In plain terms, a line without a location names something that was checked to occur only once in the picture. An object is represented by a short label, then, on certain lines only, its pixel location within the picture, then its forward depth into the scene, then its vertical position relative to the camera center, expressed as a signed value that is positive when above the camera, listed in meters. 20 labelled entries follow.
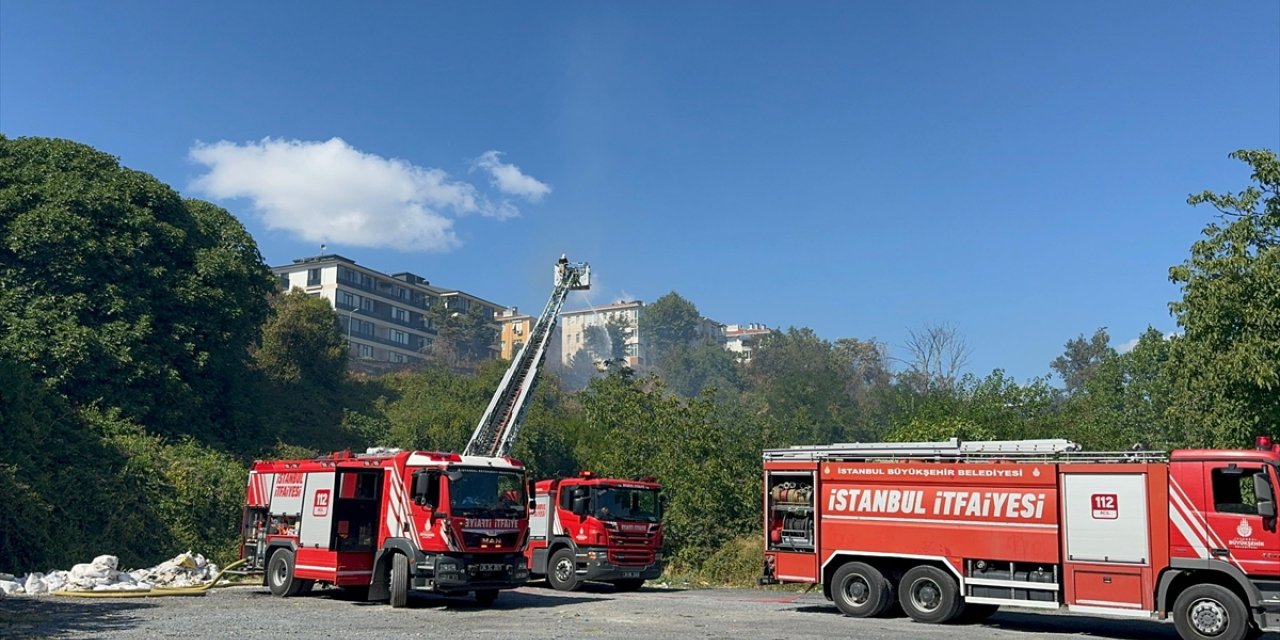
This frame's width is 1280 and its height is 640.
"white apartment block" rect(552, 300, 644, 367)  146.12 +25.70
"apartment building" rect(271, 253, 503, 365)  100.56 +19.13
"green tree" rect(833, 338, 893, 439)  118.88 +17.15
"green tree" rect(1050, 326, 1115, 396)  117.19 +18.14
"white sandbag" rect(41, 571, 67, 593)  22.84 -2.64
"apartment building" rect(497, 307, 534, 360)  138.88 +23.37
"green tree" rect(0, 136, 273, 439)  36.69 +7.21
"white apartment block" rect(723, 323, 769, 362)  170.74 +28.37
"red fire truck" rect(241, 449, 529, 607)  18.81 -0.90
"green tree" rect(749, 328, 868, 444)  83.62 +11.58
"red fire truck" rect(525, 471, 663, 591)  23.89 -1.09
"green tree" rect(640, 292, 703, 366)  147.50 +25.07
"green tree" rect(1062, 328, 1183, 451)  41.25 +4.98
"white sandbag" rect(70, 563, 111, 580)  23.30 -2.42
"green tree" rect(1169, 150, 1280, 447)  18.28 +3.66
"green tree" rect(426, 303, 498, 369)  113.31 +17.37
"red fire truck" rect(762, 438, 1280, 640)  14.38 -0.44
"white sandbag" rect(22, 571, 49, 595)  22.42 -2.72
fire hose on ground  21.39 -2.64
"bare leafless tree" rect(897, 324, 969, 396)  70.88 +8.87
